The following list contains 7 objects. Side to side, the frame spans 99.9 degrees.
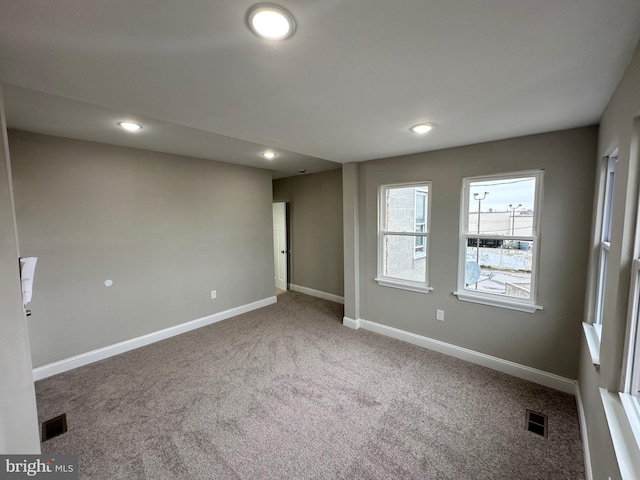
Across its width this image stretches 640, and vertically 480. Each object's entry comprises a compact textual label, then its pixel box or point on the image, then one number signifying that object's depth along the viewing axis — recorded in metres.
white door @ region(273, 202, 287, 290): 5.83
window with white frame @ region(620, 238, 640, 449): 1.26
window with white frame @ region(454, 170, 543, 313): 2.56
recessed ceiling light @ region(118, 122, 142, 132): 2.42
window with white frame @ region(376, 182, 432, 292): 3.31
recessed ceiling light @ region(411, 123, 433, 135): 2.19
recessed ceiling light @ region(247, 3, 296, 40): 0.95
